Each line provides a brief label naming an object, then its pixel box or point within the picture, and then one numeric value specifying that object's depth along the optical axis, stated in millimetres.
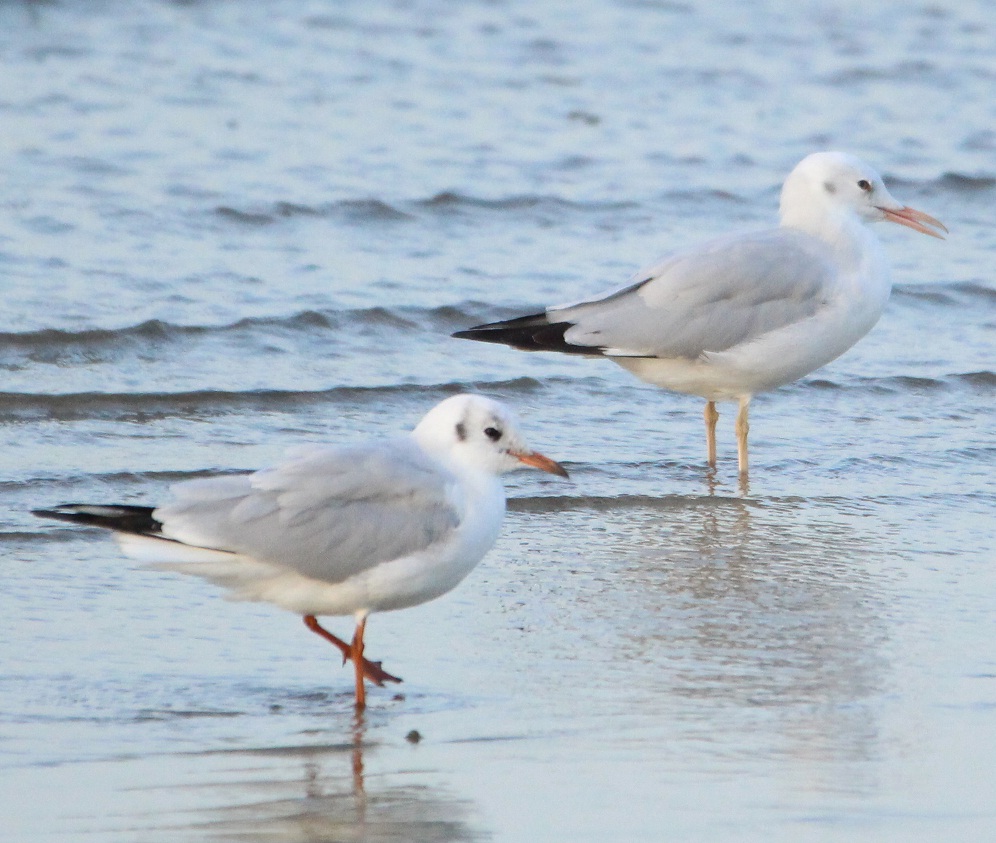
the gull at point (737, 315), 14086
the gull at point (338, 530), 9078
